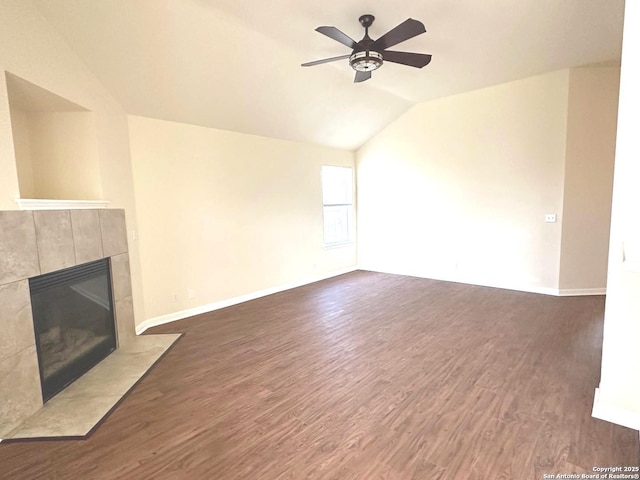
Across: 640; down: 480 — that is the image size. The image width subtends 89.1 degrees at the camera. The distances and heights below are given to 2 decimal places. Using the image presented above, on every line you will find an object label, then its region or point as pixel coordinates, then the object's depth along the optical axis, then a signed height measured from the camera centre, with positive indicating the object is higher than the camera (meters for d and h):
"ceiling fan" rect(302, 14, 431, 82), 2.56 +1.37
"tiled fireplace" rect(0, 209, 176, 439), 2.13 -0.53
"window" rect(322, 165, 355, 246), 6.58 +0.04
